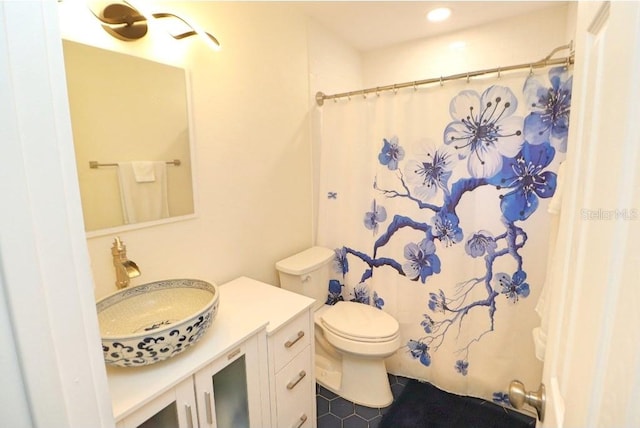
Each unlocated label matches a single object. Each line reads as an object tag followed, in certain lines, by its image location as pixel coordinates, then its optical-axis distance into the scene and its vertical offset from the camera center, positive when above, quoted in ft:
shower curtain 4.91 -0.86
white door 1.01 -0.30
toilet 5.57 -3.16
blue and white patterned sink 2.73 -1.63
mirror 3.45 +0.51
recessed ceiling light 6.33 +3.35
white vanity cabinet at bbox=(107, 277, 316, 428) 2.86 -2.24
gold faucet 3.66 -1.11
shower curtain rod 4.48 +1.60
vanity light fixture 3.51 +1.85
